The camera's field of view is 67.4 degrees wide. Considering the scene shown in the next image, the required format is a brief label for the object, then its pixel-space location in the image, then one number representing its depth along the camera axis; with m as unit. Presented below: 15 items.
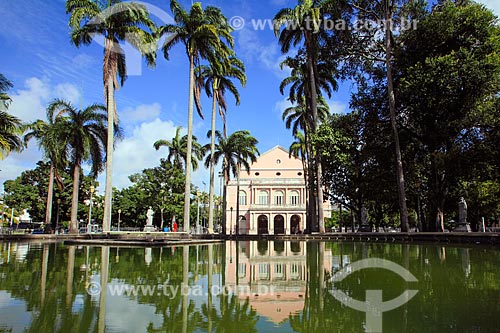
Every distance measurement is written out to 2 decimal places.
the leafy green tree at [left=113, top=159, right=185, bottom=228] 42.72
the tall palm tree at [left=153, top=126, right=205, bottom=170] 43.22
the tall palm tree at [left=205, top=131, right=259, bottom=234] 36.84
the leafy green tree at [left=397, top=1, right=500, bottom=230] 18.20
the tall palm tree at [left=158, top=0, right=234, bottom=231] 23.45
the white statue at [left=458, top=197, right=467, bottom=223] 23.84
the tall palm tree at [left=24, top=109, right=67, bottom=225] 27.22
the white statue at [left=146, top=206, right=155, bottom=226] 34.36
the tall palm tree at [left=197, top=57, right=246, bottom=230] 31.11
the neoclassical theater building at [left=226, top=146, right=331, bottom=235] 57.12
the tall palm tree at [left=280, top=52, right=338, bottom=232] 26.65
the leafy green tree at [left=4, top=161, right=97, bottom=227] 43.38
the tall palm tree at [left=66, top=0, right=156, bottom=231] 20.80
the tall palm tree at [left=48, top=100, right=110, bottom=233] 27.83
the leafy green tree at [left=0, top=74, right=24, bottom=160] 19.74
